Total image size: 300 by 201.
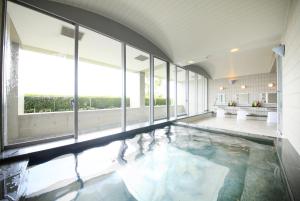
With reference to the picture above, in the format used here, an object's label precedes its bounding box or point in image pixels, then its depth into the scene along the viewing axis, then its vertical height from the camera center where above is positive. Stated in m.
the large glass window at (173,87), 5.82 +0.58
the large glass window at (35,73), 2.33 +0.55
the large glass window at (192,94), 8.45 +0.41
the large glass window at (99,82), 3.91 +0.60
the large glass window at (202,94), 8.65 +0.38
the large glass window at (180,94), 8.73 +0.39
